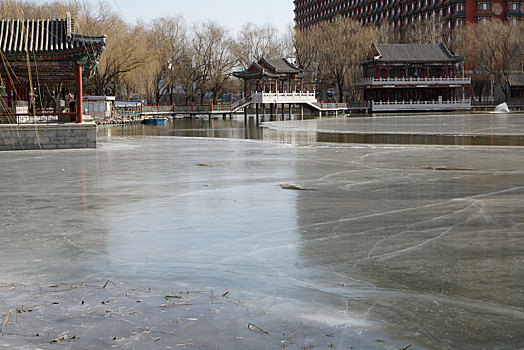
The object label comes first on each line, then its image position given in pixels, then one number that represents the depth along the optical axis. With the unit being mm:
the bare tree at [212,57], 80062
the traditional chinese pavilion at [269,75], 70750
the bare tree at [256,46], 86062
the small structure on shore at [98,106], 52781
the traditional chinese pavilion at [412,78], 80062
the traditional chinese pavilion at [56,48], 24109
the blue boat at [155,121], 55500
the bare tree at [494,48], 80000
